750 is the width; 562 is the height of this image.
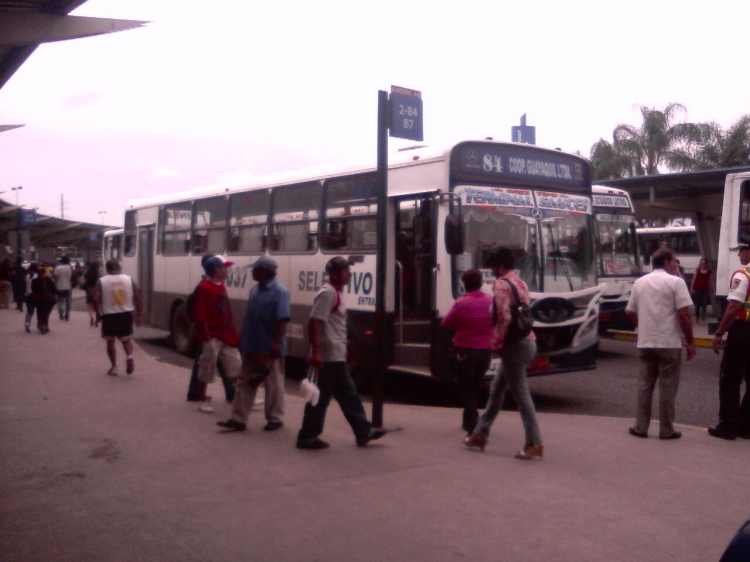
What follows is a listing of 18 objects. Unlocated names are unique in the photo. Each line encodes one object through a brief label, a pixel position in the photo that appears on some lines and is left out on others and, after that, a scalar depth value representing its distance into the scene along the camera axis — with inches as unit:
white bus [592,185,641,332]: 666.2
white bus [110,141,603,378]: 369.7
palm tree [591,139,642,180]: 1466.5
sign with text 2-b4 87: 310.3
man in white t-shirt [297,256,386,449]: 279.7
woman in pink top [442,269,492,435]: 304.8
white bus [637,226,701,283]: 1167.0
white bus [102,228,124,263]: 944.9
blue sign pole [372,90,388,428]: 304.7
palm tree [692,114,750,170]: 1346.0
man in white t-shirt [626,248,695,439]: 301.3
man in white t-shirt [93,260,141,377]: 452.4
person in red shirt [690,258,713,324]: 815.7
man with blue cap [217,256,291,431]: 308.7
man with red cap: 350.6
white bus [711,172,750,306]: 523.5
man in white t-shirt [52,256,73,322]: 848.9
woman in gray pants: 273.7
